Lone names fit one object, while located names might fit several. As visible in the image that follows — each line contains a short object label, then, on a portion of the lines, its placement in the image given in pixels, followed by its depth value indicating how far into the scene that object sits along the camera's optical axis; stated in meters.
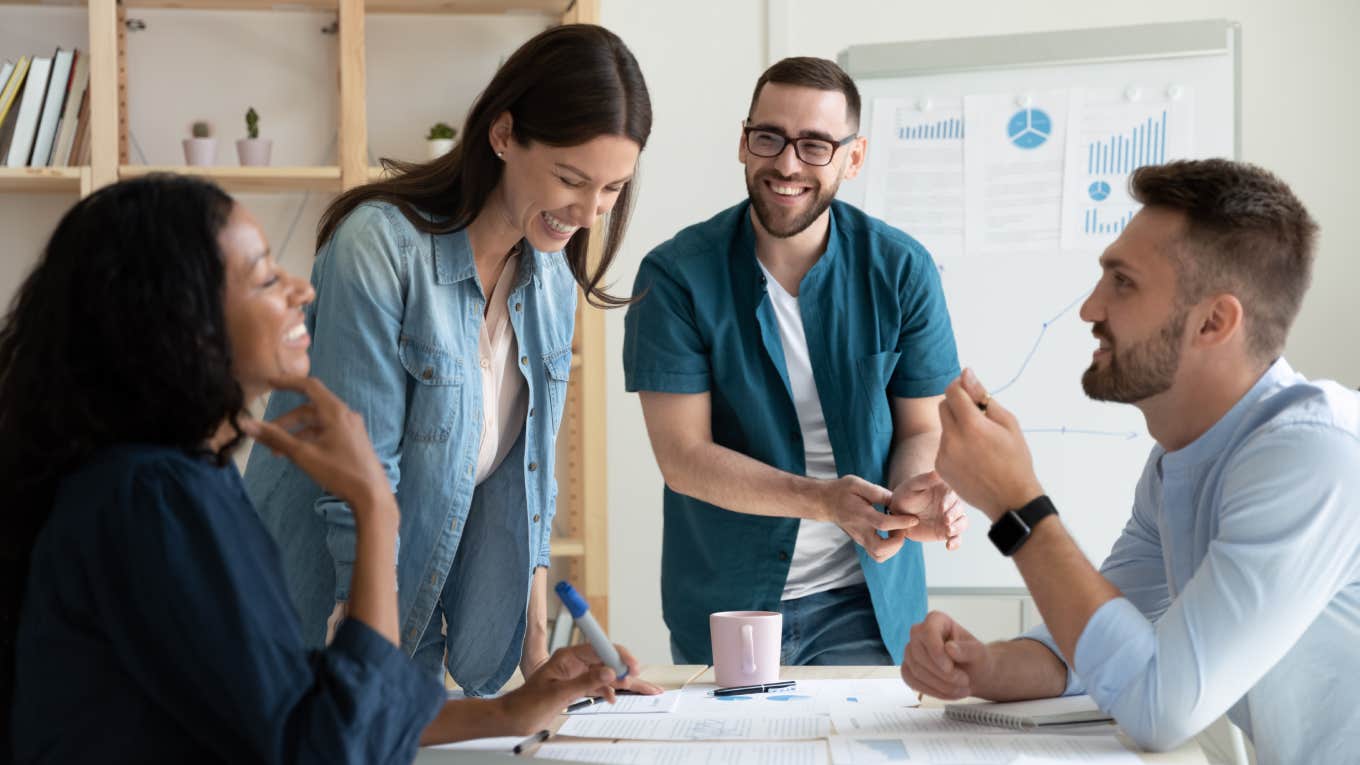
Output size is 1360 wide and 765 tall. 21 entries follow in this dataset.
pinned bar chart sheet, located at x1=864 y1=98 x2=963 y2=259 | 3.22
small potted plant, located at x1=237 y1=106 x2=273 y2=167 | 3.37
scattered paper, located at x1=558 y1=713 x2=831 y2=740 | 1.42
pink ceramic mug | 1.65
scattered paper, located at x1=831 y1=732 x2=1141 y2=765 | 1.32
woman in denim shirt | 1.70
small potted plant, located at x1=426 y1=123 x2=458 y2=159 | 3.50
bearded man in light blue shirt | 1.34
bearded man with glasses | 2.22
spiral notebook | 1.47
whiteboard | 3.16
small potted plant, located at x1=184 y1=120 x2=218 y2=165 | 3.36
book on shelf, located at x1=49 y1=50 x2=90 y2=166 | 3.31
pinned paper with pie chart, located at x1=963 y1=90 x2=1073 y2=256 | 3.18
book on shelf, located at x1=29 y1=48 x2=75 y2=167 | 3.28
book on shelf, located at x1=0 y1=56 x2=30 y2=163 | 3.26
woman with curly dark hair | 0.96
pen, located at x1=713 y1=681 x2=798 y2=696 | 1.63
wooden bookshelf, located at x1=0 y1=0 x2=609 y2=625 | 3.24
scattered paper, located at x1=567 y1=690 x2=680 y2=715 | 1.54
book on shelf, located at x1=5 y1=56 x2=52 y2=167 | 3.26
